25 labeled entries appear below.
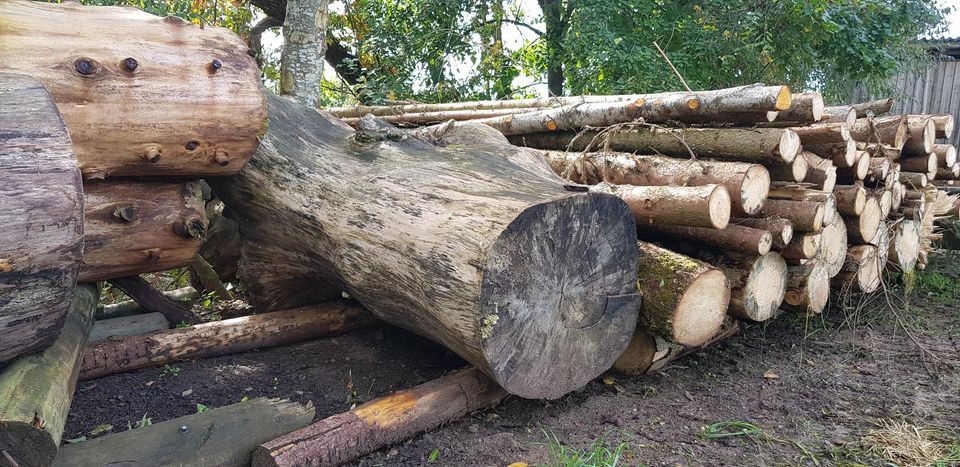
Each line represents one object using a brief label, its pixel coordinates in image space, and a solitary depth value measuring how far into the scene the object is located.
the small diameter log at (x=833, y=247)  4.05
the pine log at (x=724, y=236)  3.46
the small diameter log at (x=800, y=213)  3.70
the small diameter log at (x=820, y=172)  3.92
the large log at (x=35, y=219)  1.98
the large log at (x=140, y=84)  2.79
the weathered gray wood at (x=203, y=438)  2.23
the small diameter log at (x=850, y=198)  4.18
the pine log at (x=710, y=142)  3.67
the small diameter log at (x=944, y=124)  5.09
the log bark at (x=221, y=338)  3.22
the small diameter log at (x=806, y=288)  3.92
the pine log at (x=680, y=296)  3.13
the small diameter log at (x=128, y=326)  3.60
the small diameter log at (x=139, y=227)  3.15
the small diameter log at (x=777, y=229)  3.61
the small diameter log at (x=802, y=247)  3.80
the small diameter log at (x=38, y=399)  1.96
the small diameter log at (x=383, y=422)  2.35
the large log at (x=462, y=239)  2.51
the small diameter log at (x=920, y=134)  4.95
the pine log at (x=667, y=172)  3.52
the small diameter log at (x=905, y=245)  4.93
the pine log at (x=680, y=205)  3.29
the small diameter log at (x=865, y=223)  4.31
